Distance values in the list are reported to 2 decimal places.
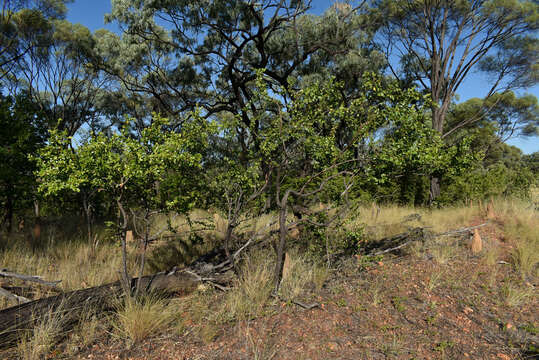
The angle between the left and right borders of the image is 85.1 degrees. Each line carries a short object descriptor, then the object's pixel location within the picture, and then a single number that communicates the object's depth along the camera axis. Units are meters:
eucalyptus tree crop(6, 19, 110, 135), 14.15
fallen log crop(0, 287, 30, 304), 3.52
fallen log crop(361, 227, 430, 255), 6.27
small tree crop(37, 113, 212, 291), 3.36
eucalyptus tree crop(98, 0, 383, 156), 9.84
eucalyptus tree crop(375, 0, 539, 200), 11.59
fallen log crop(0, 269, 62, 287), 3.67
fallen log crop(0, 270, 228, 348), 3.02
